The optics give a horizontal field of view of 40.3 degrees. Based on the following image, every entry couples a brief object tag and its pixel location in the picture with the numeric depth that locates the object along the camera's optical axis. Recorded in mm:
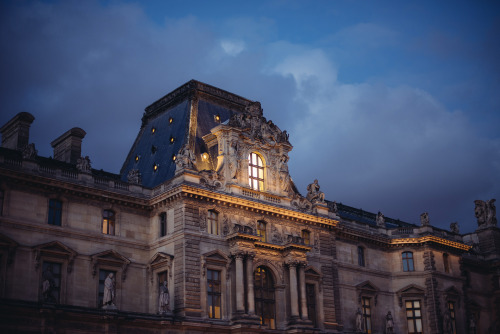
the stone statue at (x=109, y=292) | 43750
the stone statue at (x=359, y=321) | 58594
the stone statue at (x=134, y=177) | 53094
